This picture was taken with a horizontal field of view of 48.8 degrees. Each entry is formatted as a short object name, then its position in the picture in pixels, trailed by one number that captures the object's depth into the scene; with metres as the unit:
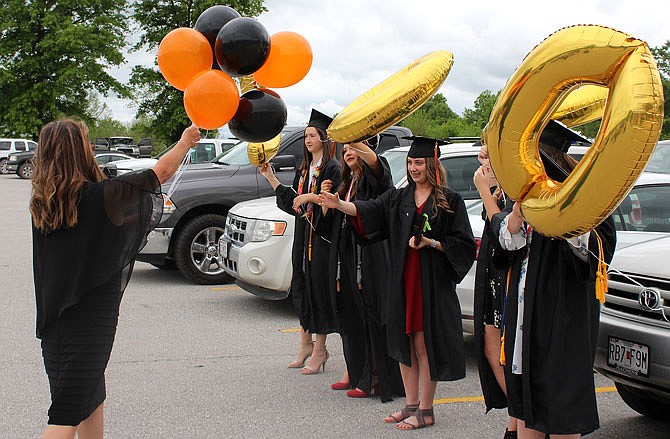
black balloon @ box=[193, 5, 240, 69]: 4.03
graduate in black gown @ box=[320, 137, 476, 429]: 4.59
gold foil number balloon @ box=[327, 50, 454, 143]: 3.67
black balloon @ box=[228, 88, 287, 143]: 4.07
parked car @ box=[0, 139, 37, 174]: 35.84
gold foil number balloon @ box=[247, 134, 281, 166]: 5.18
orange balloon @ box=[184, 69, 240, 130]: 3.76
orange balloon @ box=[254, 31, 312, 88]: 4.30
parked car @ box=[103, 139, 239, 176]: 13.10
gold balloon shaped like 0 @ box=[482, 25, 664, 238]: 2.57
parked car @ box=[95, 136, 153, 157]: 36.36
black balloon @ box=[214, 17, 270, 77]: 3.84
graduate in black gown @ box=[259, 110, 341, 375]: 5.54
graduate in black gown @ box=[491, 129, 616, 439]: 3.23
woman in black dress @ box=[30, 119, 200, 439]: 3.31
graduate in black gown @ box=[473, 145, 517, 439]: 4.07
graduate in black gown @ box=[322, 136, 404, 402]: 5.19
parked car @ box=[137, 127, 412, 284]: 9.23
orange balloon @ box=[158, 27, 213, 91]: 3.87
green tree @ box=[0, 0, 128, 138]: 38.66
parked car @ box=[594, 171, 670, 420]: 3.78
